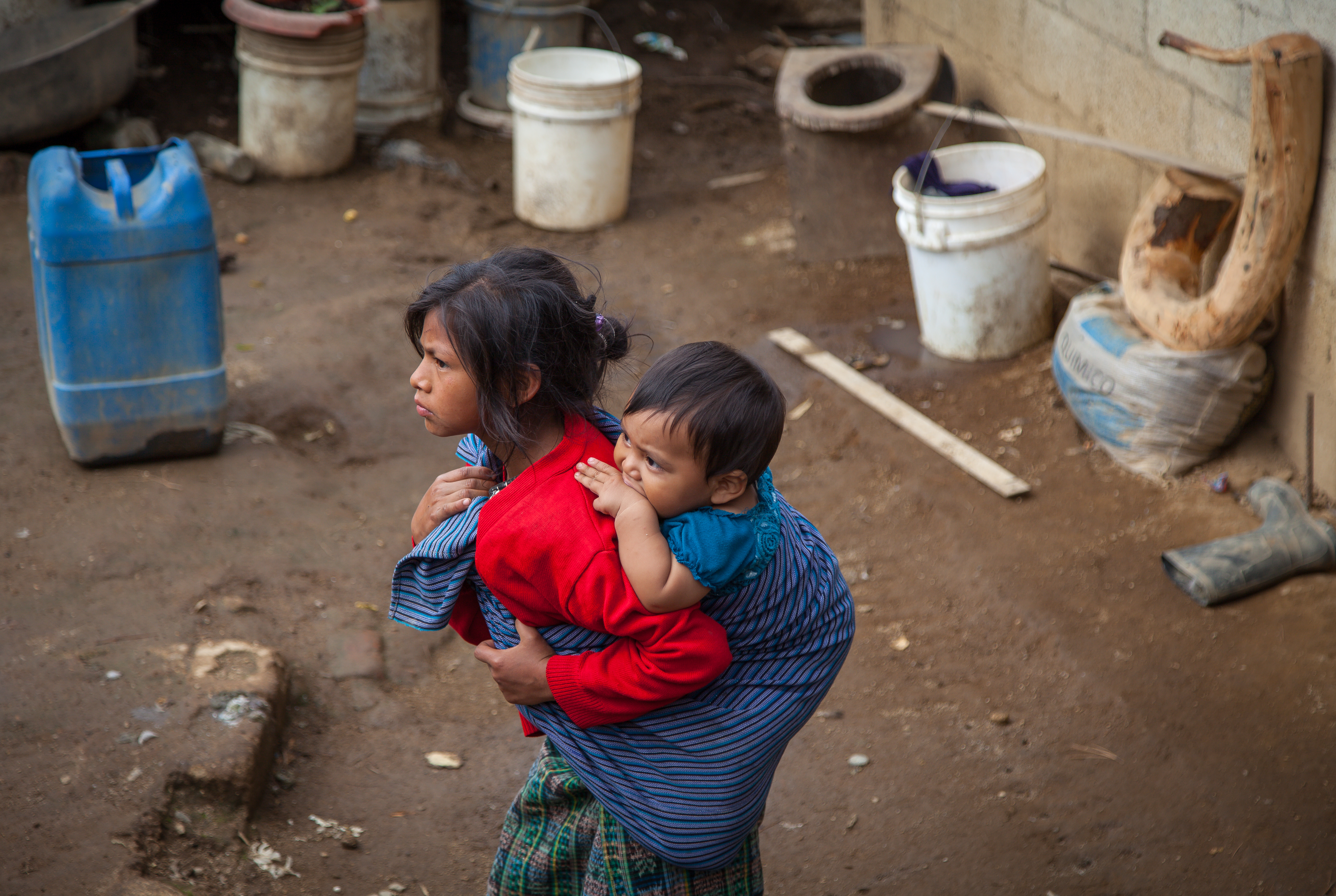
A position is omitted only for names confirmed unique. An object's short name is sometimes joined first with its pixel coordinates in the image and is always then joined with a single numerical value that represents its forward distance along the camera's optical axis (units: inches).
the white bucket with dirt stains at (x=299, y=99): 256.1
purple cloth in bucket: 193.8
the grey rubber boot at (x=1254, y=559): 131.2
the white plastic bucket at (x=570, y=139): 241.3
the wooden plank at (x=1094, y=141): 157.2
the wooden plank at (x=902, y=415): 159.0
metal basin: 243.9
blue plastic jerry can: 143.1
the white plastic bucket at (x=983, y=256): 180.1
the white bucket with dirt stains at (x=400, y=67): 285.1
